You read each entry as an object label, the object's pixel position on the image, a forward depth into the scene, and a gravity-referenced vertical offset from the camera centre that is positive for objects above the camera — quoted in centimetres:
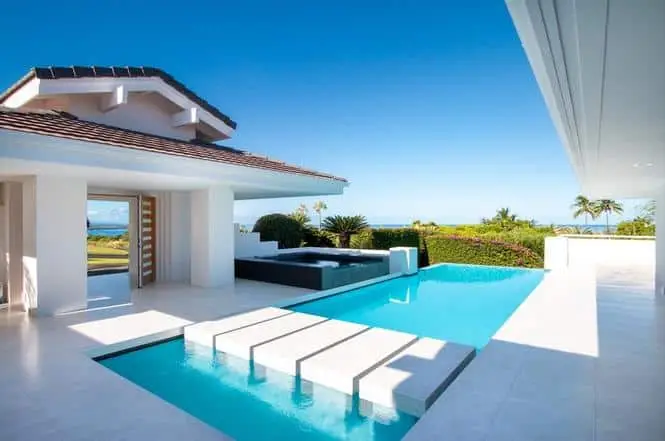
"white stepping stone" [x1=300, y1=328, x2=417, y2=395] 636 -247
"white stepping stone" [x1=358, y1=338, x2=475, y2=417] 562 -248
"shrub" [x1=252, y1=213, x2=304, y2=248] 2423 -46
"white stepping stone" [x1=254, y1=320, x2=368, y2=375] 712 -246
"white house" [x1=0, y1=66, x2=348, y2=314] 937 +131
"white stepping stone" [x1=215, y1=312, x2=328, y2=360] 785 -244
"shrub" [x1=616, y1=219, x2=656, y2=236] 3247 -92
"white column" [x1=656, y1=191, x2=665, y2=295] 1352 -98
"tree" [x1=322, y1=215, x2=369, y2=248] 2641 -37
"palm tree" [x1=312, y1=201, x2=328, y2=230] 5241 +188
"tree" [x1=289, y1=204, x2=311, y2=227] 2641 +23
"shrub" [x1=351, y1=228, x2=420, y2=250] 2446 -118
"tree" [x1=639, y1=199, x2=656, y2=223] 3616 +58
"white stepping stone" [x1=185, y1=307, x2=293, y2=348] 859 -241
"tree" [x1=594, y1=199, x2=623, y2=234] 5297 +132
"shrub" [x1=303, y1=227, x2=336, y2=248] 2600 -118
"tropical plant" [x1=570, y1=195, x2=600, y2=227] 5500 +135
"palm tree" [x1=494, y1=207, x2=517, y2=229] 3885 +22
